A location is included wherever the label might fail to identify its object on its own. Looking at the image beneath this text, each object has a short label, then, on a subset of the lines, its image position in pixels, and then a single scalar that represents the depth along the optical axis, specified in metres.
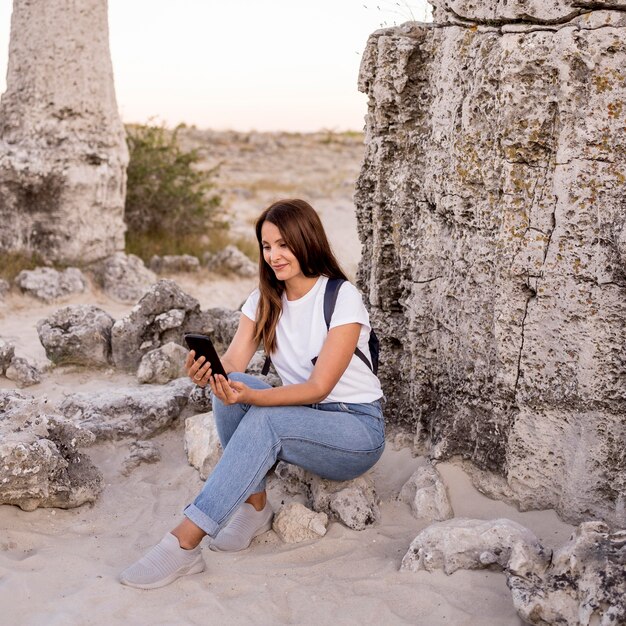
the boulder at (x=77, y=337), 5.51
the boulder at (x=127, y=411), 4.51
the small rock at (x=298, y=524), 3.43
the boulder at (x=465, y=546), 3.01
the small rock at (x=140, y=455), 4.25
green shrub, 10.26
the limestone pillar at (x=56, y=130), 8.22
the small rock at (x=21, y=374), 5.20
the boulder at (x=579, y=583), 2.49
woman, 3.11
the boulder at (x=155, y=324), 5.56
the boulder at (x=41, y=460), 3.56
